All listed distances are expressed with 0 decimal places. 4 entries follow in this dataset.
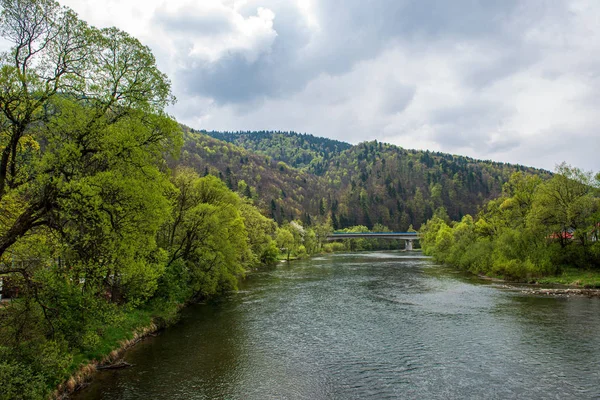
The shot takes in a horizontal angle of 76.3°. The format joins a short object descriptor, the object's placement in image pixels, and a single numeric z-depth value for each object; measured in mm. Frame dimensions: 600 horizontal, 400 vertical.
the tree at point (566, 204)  43344
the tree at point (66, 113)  12875
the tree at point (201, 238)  34094
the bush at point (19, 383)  11938
